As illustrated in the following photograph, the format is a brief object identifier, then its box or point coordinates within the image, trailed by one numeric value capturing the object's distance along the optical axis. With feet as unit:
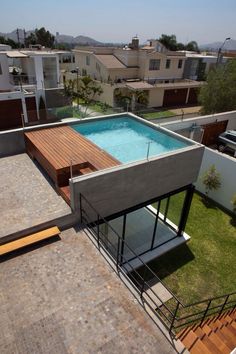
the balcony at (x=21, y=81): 79.73
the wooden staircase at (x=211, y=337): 18.24
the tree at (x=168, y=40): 266.30
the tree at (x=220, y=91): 73.15
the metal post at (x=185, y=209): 35.20
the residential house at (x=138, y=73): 102.01
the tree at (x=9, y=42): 218.63
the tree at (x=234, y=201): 43.00
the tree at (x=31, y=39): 258.53
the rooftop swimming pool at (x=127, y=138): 31.14
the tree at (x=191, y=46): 296.92
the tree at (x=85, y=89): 104.22
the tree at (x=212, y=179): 46.65
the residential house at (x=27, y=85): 69.67
